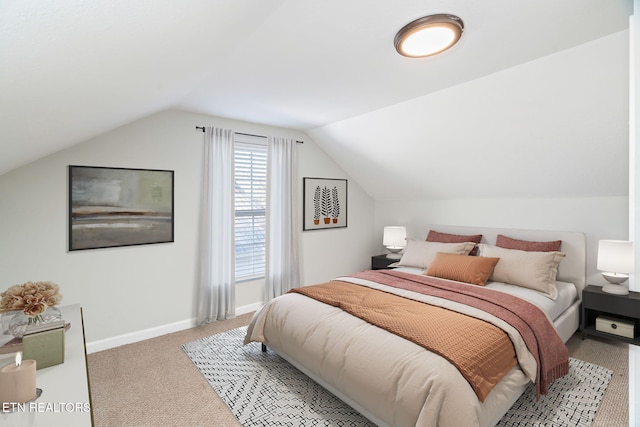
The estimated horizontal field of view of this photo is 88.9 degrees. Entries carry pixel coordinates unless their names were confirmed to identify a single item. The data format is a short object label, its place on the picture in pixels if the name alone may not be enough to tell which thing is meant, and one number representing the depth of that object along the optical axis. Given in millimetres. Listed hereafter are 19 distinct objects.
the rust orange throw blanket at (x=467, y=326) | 1796
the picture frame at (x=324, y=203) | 4395
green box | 1305
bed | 1639
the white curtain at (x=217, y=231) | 3494
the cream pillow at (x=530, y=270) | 2926
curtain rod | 3482
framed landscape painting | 2811
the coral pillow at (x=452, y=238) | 3869
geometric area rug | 2027
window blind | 3836
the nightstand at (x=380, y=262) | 4456
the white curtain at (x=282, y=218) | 4027
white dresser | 1028
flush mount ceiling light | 1779
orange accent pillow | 3113
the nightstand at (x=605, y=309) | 2713
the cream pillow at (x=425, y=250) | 3661
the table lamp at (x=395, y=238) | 4508
